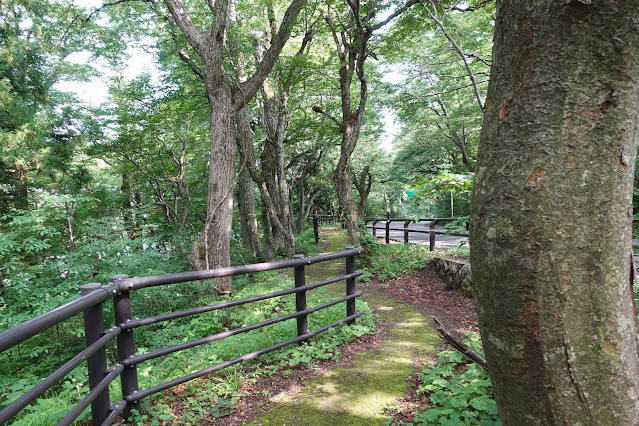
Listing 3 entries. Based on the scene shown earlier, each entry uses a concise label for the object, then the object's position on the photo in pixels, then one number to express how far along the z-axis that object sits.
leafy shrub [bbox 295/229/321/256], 11.80
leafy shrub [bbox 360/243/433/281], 7.49
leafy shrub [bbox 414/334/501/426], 2.17
